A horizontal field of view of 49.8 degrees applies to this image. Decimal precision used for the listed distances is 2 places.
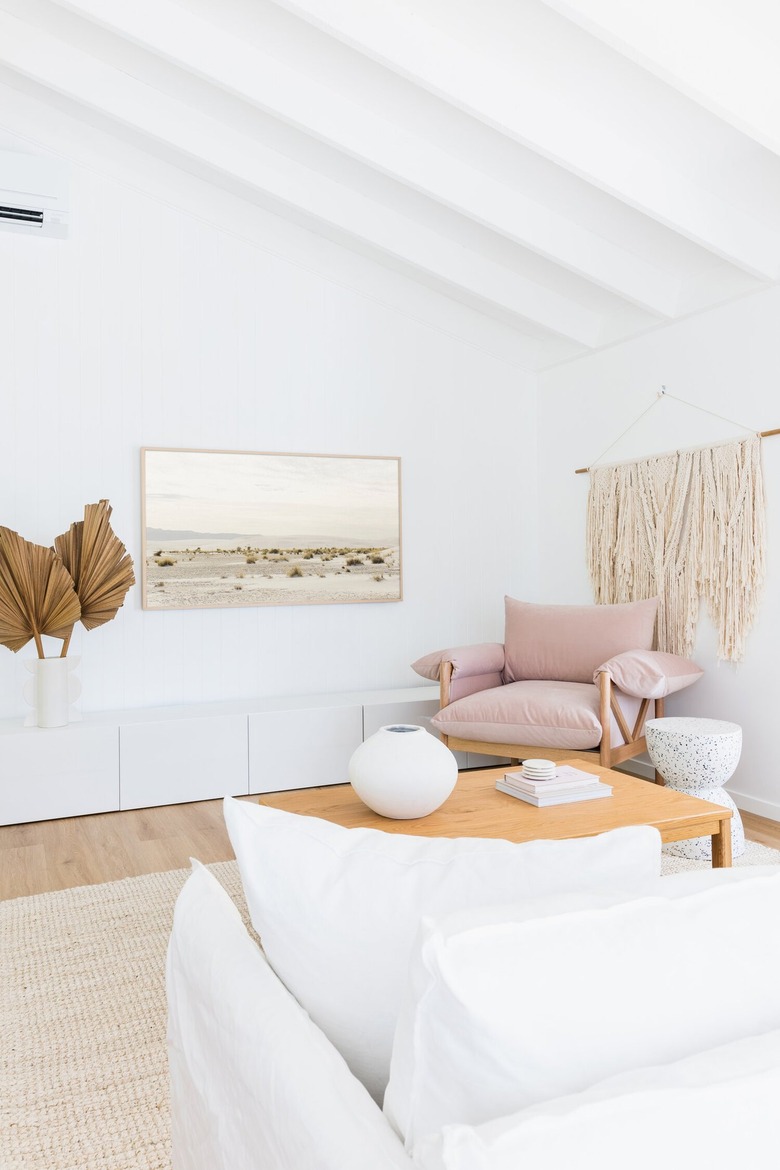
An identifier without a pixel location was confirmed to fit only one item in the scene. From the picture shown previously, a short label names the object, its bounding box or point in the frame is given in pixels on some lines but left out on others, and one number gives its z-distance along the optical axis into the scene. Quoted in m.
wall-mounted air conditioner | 3.82
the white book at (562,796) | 2.37
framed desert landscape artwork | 4.21
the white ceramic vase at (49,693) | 3.61
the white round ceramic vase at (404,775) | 2.13
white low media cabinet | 3.54
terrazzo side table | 2.98
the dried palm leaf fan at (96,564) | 3.65
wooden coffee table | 2.13
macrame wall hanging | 3.61
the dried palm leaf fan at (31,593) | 3.51
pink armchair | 3.46
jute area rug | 1.57
